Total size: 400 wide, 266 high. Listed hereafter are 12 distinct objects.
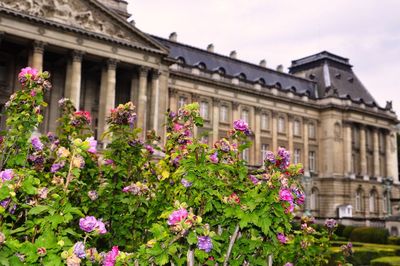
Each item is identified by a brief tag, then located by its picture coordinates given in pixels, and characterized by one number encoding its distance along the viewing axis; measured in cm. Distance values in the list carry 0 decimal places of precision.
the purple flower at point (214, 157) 627
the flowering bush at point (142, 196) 470
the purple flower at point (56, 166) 664
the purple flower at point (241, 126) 678
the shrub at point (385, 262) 1655
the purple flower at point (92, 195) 691
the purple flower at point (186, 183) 580
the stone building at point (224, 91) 3158
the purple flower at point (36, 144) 657
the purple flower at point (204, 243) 479
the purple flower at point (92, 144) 598
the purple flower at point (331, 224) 804
